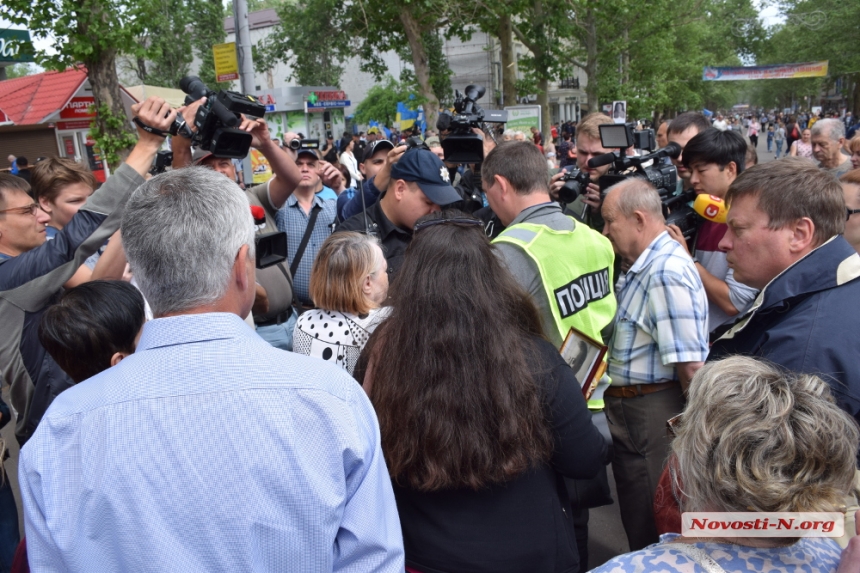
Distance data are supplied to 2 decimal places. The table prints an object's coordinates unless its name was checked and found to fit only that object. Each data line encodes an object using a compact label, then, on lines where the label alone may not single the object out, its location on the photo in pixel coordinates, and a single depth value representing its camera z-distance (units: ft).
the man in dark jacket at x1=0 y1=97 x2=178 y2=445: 7.89
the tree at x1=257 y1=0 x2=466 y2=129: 61.62
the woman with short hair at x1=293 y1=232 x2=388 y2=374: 7.89
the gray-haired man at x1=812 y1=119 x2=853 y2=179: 19.57
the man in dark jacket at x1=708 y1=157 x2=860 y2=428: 5.88
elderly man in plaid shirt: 8.74
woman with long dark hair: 5.55
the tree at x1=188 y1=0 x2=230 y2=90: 106.67
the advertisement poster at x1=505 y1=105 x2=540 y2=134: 40.22
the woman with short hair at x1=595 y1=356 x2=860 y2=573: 4.01
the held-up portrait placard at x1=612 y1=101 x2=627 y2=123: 37.78
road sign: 28.91
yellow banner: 120.67
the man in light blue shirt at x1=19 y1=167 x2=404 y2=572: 3.89
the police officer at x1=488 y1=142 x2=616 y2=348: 8.27
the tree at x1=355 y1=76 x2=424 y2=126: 118.21
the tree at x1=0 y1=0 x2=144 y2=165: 30.42
